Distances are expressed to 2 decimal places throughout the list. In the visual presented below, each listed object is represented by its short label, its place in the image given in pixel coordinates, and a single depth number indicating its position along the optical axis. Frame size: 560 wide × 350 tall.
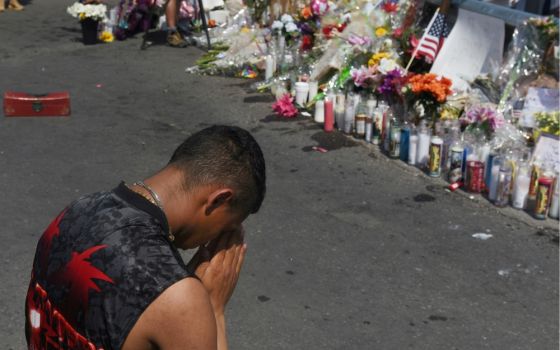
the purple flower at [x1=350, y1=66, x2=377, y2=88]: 7.87
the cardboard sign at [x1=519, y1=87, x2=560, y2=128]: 6.88
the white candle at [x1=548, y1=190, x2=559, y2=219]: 6.02
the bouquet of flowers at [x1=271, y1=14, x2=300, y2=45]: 9.60
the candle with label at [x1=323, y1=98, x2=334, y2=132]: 7.87
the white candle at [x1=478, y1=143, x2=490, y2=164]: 6.62
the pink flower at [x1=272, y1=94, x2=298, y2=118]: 8.41
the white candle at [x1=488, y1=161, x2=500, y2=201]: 6.26
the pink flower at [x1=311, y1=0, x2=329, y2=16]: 9.34
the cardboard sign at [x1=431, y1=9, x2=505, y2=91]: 7.70
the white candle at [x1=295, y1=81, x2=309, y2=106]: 8.50
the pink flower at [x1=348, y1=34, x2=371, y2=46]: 8.23
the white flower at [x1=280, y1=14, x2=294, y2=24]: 9.66
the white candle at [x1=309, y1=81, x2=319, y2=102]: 8.50
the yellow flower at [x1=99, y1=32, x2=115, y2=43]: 11.94
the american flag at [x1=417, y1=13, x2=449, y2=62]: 8.01
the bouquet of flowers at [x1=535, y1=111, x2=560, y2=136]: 6.55
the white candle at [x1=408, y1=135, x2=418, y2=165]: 6.98
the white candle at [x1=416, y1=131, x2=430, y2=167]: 6.92
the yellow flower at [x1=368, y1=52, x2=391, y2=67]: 8.00
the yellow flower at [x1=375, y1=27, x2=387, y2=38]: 8.31
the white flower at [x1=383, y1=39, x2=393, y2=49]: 8.21
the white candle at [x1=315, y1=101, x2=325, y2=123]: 8.12
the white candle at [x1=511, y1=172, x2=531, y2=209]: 6.13
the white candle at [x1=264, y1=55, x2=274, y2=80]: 9.45
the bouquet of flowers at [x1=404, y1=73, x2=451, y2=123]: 7.13
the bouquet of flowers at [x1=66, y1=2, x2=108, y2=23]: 11.42
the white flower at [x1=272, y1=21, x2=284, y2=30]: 9.70
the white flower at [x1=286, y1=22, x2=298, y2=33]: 9.58
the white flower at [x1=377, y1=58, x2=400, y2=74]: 7.73
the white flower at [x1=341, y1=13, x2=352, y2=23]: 8.91
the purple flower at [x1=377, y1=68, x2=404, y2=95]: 7.51
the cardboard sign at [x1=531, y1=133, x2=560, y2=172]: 6.35
